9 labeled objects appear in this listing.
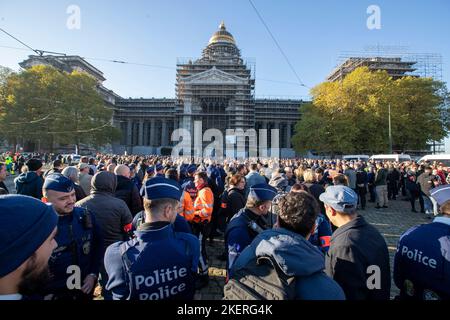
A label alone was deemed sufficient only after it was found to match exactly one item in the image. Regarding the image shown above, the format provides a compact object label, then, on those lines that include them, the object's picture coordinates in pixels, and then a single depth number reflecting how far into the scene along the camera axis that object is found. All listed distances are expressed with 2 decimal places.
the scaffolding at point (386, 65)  50.67
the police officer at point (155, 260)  1.76
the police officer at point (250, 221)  2.49
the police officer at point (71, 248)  2.36
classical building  53.62
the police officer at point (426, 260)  2.02
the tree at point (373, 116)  34.09
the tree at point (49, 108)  31.41
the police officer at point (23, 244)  1.17
